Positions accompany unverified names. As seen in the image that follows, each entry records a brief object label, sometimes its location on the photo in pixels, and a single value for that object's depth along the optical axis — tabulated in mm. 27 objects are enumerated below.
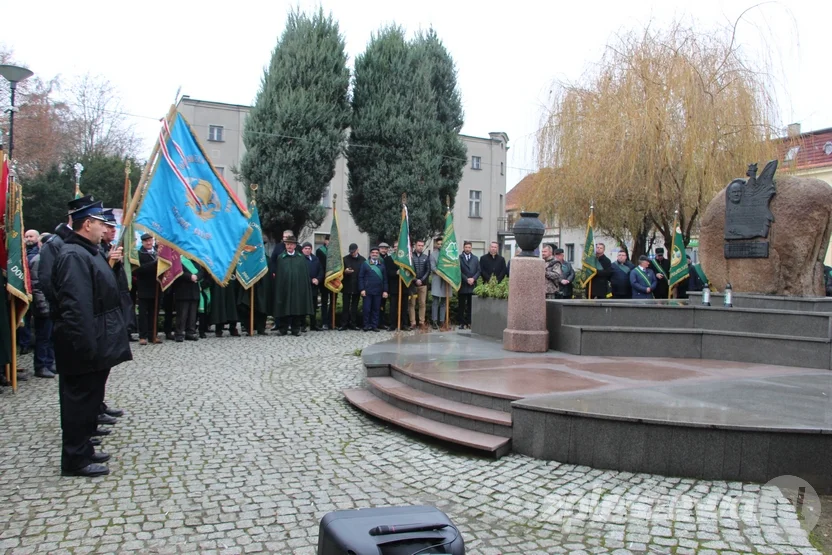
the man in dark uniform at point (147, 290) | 11859
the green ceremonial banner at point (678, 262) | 13828
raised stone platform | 4723
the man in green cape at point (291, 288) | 13422
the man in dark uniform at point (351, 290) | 14609
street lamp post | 11588
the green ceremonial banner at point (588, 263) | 14218
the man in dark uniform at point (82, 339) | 4758
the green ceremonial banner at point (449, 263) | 14406
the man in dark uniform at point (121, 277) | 6680
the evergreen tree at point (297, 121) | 20016
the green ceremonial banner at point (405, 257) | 14227
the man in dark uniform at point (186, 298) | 11984
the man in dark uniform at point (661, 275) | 14805
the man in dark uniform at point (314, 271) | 14312
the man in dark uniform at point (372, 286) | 14453
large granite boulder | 9547
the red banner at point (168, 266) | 11570
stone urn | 8836
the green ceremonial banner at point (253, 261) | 12859
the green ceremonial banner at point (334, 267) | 14172
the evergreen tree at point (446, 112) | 23359
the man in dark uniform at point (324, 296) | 14701
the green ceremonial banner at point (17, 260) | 7578
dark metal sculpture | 9805
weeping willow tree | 16656
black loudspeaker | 2100
